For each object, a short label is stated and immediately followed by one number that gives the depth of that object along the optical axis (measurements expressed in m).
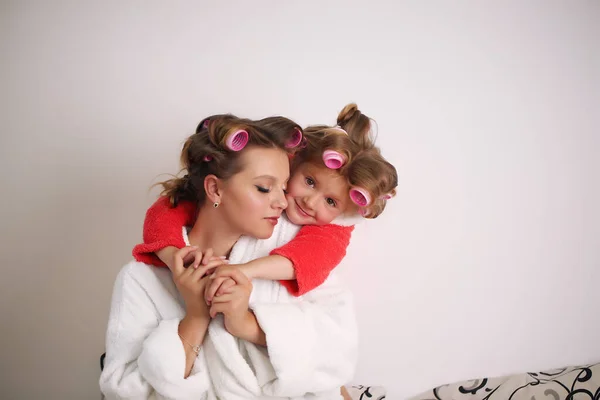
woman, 1.34
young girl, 1.47
